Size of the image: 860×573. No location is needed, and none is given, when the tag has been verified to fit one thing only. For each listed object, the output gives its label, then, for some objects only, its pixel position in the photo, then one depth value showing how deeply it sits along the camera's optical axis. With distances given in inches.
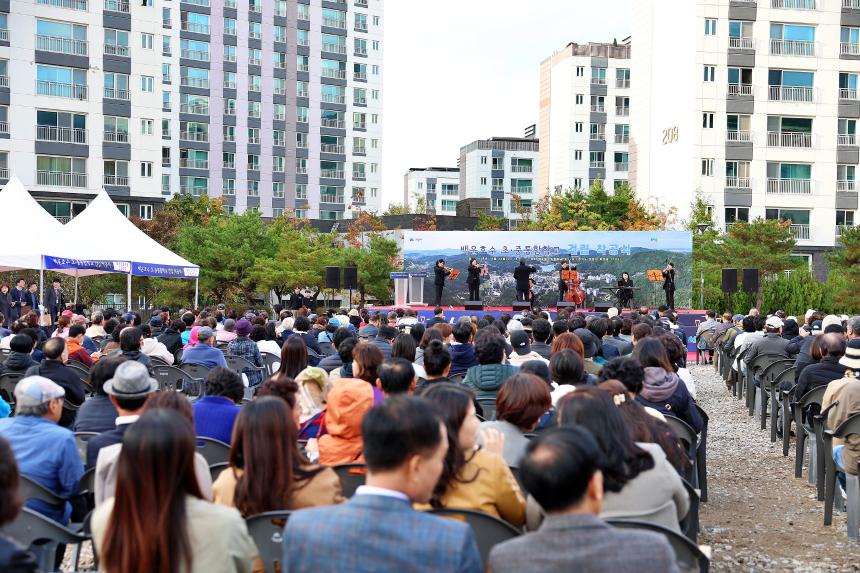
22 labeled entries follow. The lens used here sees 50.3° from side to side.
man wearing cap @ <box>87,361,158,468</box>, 169.9
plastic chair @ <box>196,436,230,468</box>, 185.0
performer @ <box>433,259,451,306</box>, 991.0
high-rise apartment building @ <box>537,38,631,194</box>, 2556.6
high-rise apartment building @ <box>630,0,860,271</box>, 1638.8
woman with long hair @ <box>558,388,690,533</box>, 127.6
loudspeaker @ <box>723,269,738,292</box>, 988.7
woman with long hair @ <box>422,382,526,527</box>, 133.3
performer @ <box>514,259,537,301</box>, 981.8
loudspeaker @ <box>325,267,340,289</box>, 1000.9
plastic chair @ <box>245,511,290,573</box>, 123.9
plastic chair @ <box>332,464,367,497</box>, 156.9
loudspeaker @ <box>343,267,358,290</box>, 959.0
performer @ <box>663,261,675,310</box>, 992.9
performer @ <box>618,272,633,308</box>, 991.6
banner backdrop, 1051.9
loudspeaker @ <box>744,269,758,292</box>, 985.5
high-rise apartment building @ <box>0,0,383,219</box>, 2450.8
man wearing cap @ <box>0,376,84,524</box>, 165.3
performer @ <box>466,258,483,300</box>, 997.8
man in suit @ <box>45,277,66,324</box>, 769.6
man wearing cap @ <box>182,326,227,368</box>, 334.0
